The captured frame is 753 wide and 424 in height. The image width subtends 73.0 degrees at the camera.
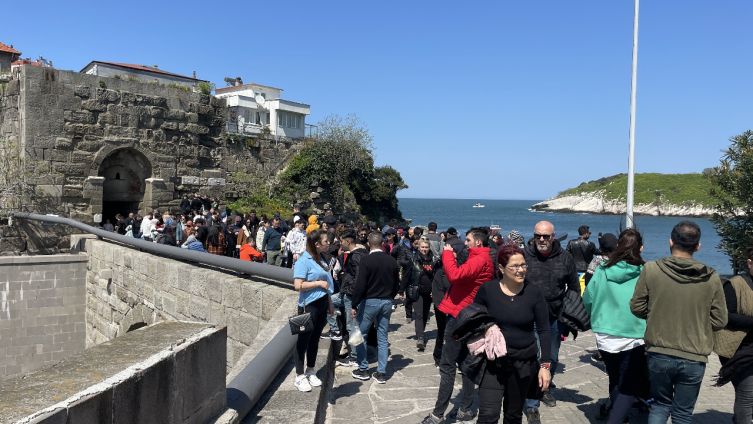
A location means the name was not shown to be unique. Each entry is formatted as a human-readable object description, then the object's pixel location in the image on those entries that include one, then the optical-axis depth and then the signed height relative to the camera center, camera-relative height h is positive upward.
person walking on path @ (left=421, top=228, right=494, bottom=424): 4.24 -0.95
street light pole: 9.64 +1.47
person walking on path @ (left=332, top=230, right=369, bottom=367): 6.02 -0.97
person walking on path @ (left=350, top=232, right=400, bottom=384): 5.42 -1.07
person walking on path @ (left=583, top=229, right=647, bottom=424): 3.90 -0.92
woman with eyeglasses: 3.48 -0.95
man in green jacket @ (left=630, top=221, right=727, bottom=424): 3.39 -0.77
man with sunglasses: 4.79 -0.62
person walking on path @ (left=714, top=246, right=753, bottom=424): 3.60 -0.96
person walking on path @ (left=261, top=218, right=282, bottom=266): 10.63 -0.98
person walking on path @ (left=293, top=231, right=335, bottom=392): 4.27 -0.88
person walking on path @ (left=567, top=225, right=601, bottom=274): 7.71 -0.71
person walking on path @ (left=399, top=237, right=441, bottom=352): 6.94 -1.10
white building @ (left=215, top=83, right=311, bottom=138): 37.99 +6.55
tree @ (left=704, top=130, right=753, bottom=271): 11.53 +0.31
